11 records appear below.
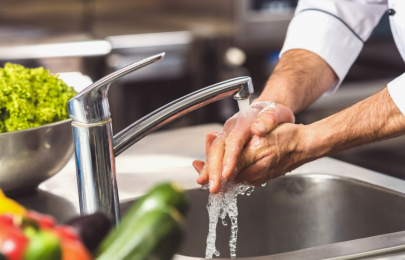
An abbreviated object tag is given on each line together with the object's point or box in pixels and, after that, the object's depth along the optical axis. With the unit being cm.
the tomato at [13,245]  93
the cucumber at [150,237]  98
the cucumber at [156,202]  104
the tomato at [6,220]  100
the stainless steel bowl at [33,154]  151
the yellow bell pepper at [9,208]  116
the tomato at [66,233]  102
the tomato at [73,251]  97
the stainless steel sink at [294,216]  166
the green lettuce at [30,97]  153
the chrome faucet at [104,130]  132
